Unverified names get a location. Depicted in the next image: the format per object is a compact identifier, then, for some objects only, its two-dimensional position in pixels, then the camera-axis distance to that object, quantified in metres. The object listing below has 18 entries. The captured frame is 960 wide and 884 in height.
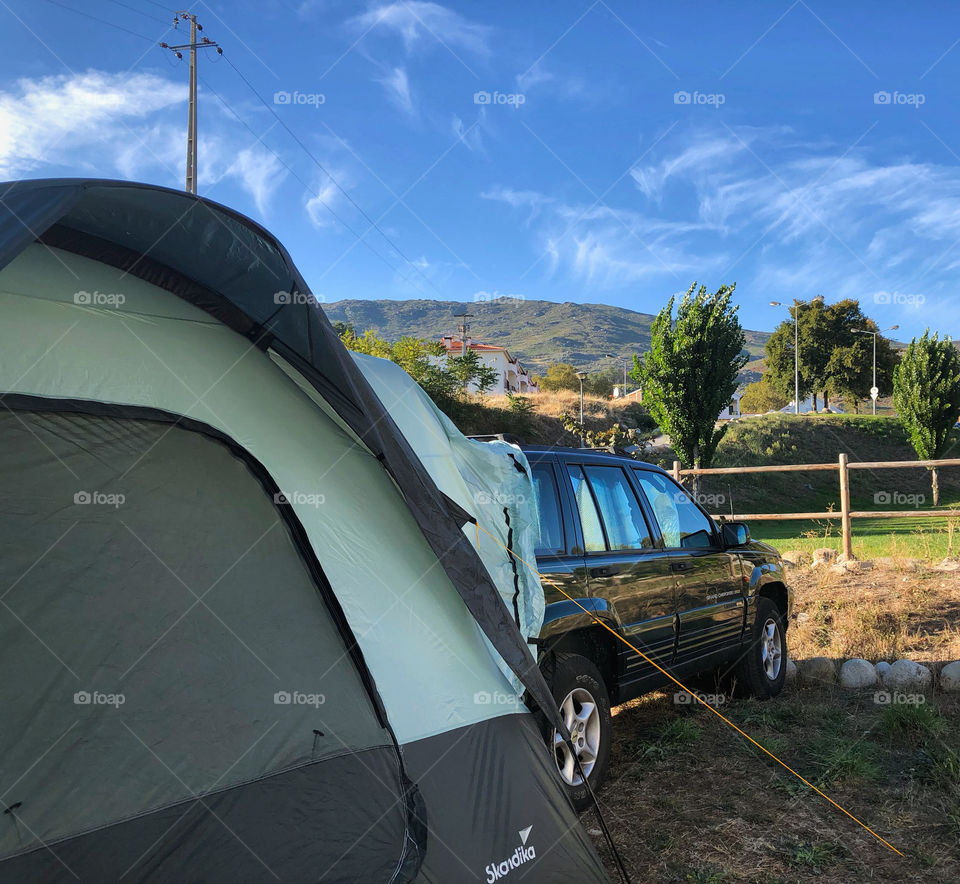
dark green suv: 4.22
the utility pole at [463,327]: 62.24
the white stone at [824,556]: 12.73
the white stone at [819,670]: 6.91
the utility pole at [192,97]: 19.80
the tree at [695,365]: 22.72
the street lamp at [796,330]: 50.47
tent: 2.78
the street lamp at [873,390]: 48.77
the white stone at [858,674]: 6.68
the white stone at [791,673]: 7.00
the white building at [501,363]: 84.80
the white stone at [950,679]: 6.42
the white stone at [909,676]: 6.52
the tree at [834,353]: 56.25
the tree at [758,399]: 78.88
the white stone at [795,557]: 13.30
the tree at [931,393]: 32.25
